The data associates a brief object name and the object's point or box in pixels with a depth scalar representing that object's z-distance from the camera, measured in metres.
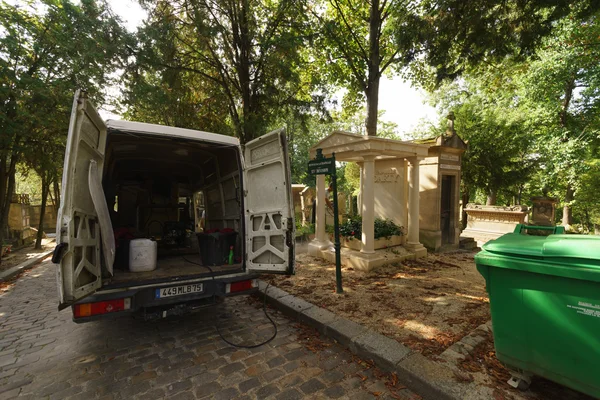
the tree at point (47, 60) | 6.04
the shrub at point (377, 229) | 7.14
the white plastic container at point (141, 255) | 3.74
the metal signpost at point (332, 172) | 4.54
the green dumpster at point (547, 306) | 1.77
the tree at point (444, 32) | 4.90
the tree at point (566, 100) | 11.89
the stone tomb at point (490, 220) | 9.80
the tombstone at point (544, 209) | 10.37
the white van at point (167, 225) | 2.54
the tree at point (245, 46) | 6.92
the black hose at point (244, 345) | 3.25
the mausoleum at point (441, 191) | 8.34
